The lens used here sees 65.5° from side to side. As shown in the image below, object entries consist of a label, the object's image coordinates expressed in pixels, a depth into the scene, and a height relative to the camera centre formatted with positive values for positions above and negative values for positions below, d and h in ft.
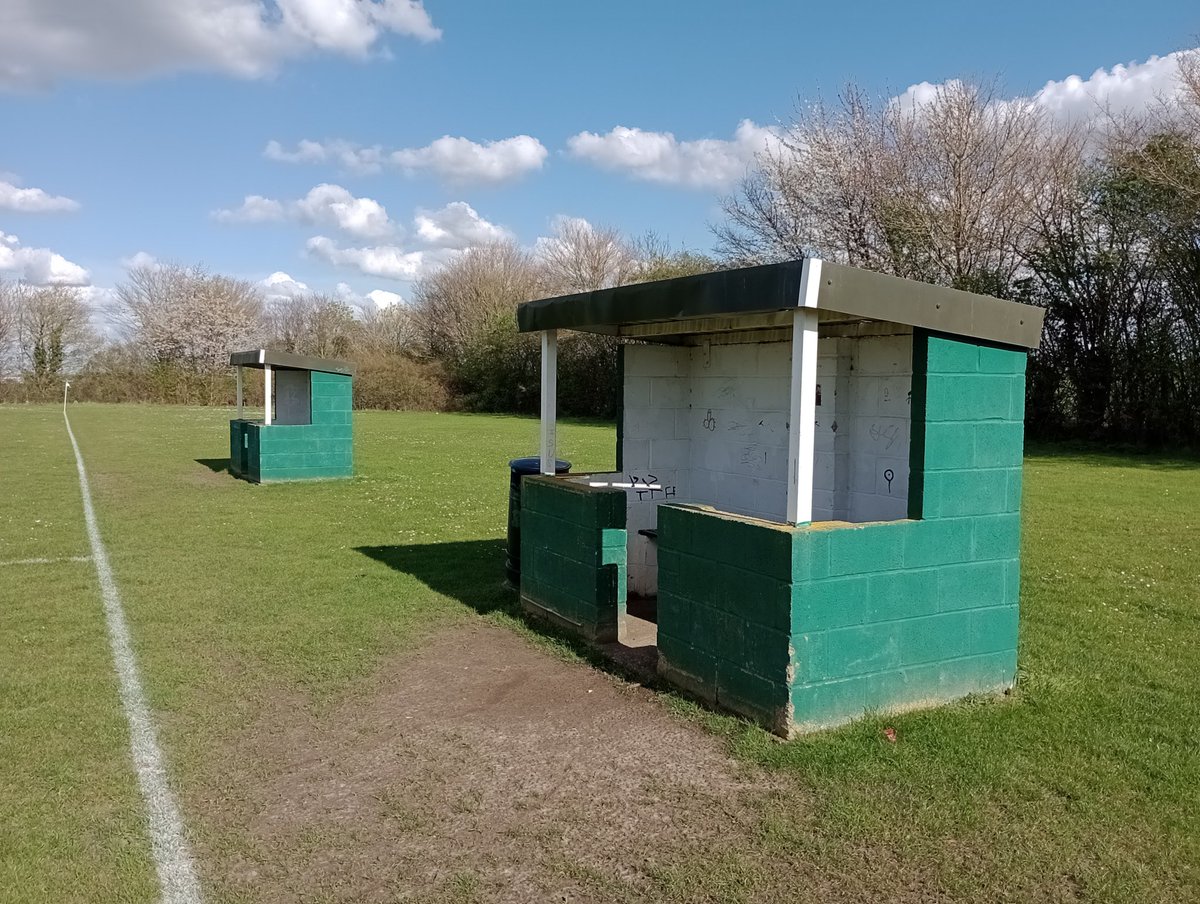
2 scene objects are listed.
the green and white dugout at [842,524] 14.97 -2.12
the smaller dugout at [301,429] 53.01 -1.82
